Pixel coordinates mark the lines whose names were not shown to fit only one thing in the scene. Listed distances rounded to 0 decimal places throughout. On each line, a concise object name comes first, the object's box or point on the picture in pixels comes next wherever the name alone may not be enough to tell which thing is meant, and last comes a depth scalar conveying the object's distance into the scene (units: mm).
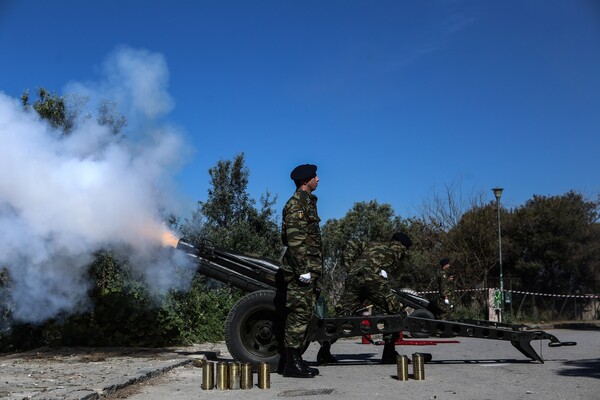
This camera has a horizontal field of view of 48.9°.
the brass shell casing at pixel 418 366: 7043
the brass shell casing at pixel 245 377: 6590
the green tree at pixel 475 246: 26047
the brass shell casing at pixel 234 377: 6555
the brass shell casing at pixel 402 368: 7023
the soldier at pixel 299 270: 7461
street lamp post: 21297
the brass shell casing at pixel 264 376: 6559
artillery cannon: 8125
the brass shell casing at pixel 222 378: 6559
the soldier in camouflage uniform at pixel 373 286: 9031
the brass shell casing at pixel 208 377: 6539
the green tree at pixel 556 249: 26062
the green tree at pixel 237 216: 17359
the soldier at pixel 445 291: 15652
